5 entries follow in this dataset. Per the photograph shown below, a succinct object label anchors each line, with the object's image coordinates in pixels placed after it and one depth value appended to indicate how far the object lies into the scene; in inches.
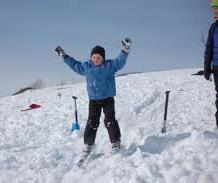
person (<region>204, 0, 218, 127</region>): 322.3
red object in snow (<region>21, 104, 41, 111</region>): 675.8
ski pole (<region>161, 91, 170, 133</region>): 364.5
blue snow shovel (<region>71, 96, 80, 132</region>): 429.8
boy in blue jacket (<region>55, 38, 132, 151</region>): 317.1
